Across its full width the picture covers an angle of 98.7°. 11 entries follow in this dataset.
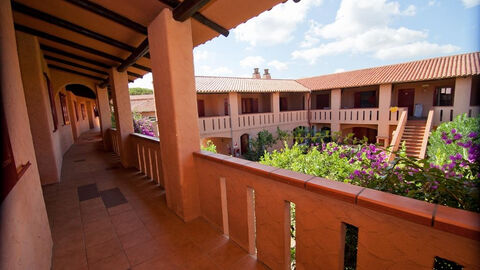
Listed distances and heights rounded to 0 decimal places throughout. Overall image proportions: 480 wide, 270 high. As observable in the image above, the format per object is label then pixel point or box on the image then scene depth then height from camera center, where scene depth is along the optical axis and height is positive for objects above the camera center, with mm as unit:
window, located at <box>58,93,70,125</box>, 8692 +456
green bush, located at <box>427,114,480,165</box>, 6426 -1440
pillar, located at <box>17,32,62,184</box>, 4598 +293
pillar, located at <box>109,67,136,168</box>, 5715 +43
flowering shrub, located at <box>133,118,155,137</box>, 7543 -473
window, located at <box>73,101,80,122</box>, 13304 +684
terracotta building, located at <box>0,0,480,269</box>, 1232 -737
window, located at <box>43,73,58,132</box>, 6046 +505
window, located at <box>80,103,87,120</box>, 16739 +638
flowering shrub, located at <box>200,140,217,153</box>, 6292 -1130
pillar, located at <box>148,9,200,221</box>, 2707 +137
